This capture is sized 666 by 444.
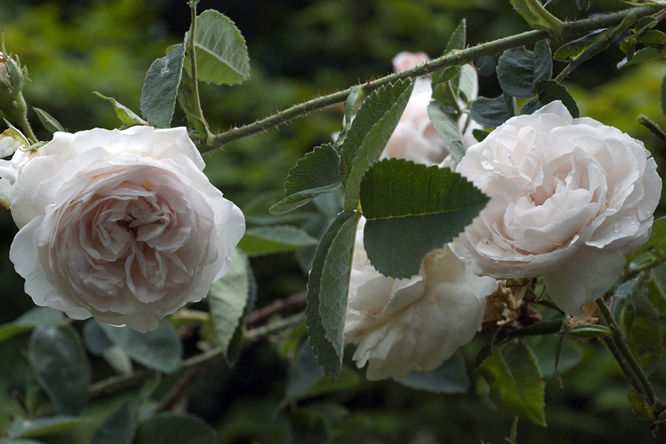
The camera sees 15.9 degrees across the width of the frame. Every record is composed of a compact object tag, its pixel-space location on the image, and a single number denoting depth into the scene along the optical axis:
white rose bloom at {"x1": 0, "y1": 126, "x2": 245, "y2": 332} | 0.77
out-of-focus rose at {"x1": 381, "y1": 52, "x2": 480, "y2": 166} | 0.97
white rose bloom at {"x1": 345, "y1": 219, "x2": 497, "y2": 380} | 0.81
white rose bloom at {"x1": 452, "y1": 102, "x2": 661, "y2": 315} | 0.77
